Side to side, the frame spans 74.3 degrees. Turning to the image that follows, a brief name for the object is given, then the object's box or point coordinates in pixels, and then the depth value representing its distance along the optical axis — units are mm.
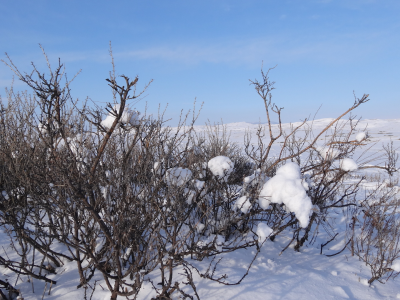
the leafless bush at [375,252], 3242
